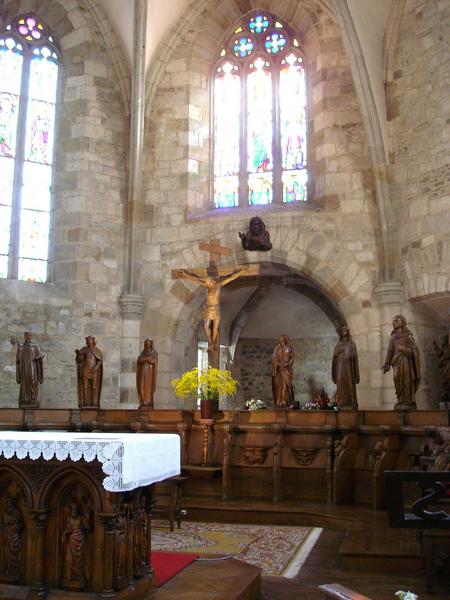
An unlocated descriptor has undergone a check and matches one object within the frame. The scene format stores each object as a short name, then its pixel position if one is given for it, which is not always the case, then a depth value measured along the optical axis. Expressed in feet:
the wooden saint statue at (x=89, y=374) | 36.91
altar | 14.35
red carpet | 16.52
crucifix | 36.60
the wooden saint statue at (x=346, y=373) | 33.73
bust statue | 43.11
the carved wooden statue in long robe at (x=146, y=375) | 36.81
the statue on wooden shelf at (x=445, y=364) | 35.19
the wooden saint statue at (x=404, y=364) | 32.50
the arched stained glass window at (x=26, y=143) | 44.91
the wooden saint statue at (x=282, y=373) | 34.01
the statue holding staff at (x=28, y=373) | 36.63
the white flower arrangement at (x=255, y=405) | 47.15
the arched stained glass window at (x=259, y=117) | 46.55
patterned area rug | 20.84
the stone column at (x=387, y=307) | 40.37
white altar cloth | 14.05
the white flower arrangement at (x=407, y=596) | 8.43
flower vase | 32.94
